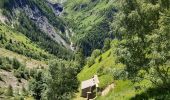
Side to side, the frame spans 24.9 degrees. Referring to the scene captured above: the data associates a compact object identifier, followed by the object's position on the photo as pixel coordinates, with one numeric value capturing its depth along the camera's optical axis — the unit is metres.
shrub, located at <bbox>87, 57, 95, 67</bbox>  185.41
